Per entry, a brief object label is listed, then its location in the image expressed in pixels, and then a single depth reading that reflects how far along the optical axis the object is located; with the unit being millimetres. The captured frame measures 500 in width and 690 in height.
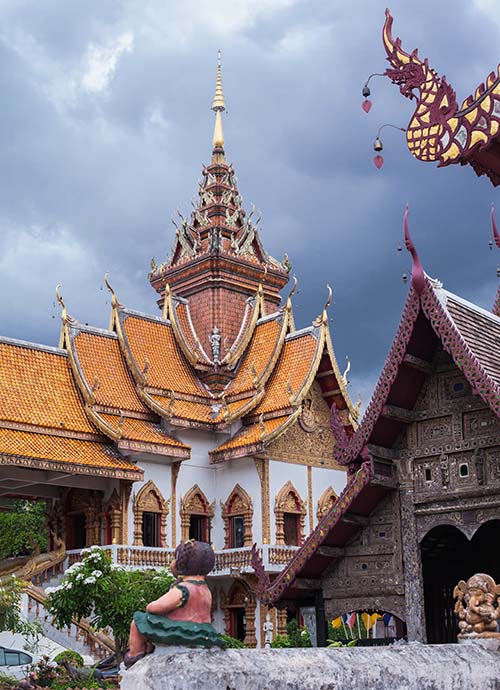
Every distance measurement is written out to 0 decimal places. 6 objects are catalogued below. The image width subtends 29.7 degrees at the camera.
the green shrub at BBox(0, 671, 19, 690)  13844
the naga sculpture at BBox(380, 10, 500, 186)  7941
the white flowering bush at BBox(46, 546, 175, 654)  15867
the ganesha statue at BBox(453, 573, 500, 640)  6254
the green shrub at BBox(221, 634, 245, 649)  16152
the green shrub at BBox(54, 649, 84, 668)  16583
